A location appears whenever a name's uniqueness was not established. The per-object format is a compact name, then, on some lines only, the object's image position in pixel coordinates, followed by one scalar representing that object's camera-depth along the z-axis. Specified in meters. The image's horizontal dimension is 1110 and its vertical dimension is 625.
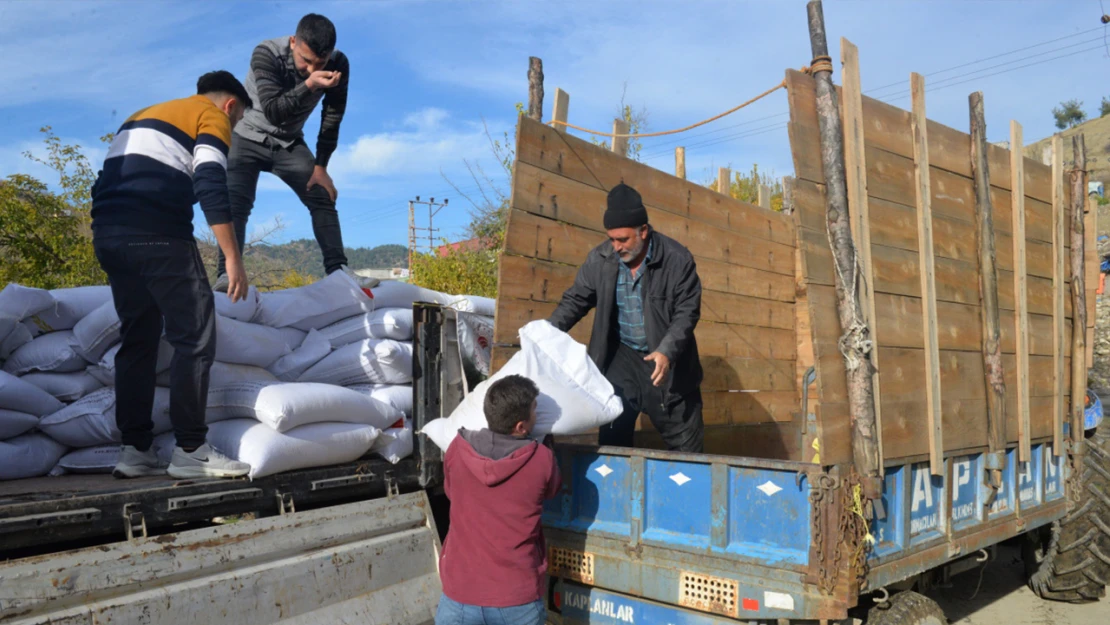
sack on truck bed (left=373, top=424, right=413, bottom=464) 3.88
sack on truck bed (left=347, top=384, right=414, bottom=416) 4.19
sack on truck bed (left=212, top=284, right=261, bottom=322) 4.17
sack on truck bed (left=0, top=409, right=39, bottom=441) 3.48
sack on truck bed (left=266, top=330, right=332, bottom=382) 4.32
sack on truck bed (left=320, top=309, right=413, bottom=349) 4.49
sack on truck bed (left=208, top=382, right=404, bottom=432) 3.54
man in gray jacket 4.61
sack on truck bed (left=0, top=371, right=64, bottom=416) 3.51
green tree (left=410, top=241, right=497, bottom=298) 19.92
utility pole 45.75
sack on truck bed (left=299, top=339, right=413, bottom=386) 4.27
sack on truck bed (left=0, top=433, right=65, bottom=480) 3.44
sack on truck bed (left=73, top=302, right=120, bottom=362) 3.85
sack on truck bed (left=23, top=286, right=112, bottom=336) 4.01
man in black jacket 3.97
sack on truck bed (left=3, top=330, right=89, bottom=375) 3.85
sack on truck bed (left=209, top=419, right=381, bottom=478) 3.37
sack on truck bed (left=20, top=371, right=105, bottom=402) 3.80
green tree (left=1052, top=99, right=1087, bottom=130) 64.06
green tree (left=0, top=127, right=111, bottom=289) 11.46
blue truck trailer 3.18
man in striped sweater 3.44
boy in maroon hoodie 3.08
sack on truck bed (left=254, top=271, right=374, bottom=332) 4.47
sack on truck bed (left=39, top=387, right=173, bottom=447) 3.69
